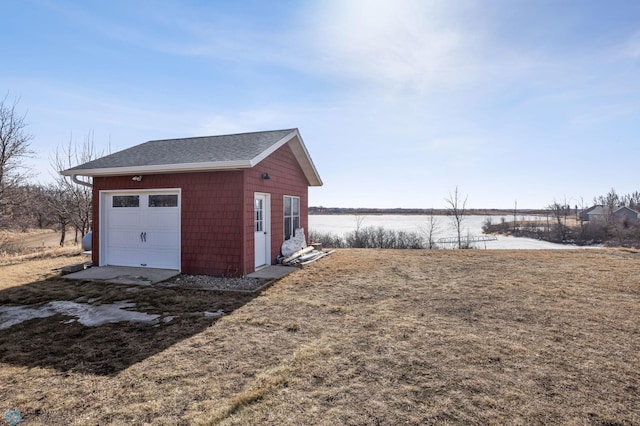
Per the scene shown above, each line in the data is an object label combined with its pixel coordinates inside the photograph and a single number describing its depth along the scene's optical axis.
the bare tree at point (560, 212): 30.19
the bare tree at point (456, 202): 22.81
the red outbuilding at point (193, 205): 7.27
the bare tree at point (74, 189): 15.32
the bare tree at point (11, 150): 13.70
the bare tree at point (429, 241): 19.91
